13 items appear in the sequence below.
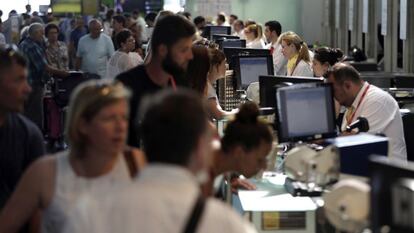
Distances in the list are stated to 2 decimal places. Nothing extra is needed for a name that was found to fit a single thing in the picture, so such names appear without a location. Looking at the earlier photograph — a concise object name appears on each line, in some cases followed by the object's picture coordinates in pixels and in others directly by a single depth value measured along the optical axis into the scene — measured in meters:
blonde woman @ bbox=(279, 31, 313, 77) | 13.05
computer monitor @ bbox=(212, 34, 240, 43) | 19.74
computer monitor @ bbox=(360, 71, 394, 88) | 15.67
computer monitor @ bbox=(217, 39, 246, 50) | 18.09
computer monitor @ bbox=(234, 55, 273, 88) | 12.93
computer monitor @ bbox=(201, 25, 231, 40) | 22.89
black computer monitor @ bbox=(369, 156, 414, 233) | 3.37
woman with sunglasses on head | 4.27
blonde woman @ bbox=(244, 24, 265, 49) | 20.10
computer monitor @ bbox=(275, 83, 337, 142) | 7.83
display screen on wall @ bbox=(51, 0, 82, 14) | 27.22
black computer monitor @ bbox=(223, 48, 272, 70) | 13.57
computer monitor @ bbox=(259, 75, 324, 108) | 9.60
